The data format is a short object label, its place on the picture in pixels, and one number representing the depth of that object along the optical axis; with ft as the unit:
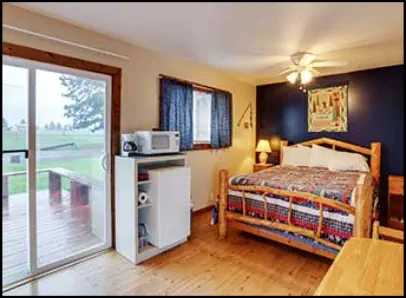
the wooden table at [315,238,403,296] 3.21
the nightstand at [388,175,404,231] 3.98
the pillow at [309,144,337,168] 13.41
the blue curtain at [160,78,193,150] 11.05
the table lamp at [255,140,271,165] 16.02
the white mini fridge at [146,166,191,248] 8.89
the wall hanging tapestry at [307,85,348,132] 13.56
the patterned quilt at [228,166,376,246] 7.84
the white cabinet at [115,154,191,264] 8.45
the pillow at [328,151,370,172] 12.50
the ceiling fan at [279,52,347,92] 8.72
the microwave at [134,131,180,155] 8.89
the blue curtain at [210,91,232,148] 13.75
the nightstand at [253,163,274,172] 15.60
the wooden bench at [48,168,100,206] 7.68
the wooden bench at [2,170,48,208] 5.80
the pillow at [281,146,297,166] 14.58
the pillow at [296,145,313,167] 14.13
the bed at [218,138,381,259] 7.61
